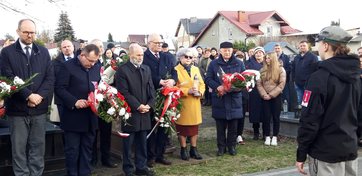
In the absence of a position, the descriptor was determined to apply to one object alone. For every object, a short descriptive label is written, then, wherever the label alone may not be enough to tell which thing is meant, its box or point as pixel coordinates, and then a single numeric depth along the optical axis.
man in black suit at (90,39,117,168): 6.84
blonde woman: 8.28
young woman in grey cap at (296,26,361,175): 3.40
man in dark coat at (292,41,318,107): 9.80
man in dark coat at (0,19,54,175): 5.27
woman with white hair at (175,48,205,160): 7.10
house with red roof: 59.59
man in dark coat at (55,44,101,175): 5.66
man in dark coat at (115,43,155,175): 5.97
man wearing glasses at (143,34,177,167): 6.91
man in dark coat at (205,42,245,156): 7.41
